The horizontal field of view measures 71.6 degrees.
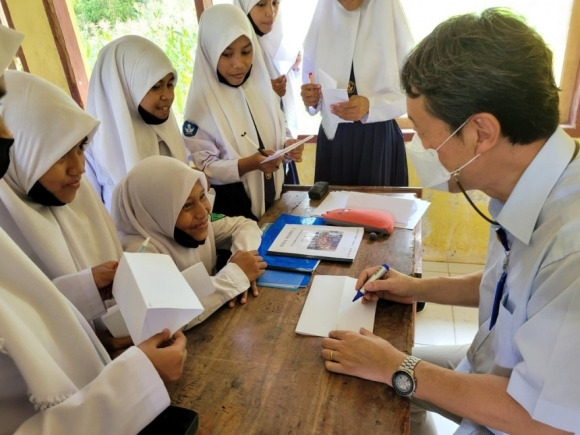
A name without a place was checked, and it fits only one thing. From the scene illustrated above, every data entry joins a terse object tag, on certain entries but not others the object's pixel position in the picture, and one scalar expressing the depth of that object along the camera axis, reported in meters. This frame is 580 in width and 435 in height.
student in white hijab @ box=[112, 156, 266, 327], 1.24
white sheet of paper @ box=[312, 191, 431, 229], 1.51
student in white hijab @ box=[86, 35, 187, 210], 1.63
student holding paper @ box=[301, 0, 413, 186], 1.92
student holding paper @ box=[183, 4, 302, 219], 1.74
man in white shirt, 0.69
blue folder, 1.27
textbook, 1.32
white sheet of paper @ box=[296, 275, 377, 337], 1.01
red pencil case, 1.44
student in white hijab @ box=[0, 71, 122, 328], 1.00
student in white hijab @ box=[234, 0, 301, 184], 1.99
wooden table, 0.77
